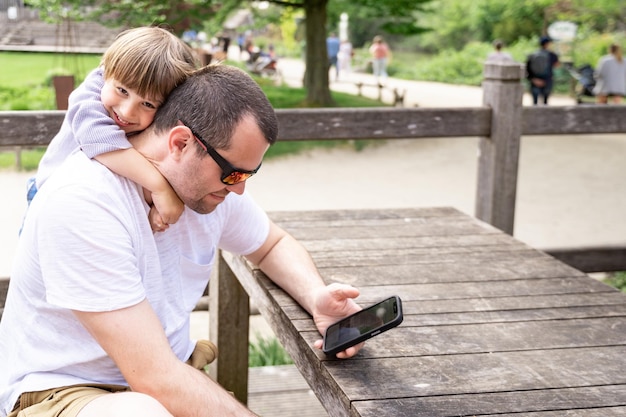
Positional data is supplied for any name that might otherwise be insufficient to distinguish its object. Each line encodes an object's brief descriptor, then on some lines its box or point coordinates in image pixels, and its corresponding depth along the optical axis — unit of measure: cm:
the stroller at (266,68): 2348
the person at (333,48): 2558
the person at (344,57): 2936
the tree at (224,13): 1396
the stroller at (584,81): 2112
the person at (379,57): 2469
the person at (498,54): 1532
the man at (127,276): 179
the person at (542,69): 1734
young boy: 196
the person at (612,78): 1678
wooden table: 174
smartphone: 181
